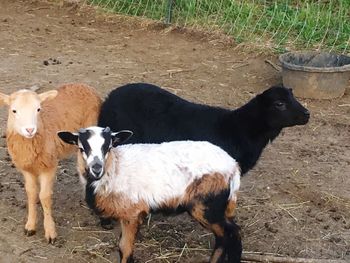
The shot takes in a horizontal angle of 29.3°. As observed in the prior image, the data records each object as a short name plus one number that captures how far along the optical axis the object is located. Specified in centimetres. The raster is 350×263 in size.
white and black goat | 425
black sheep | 513
